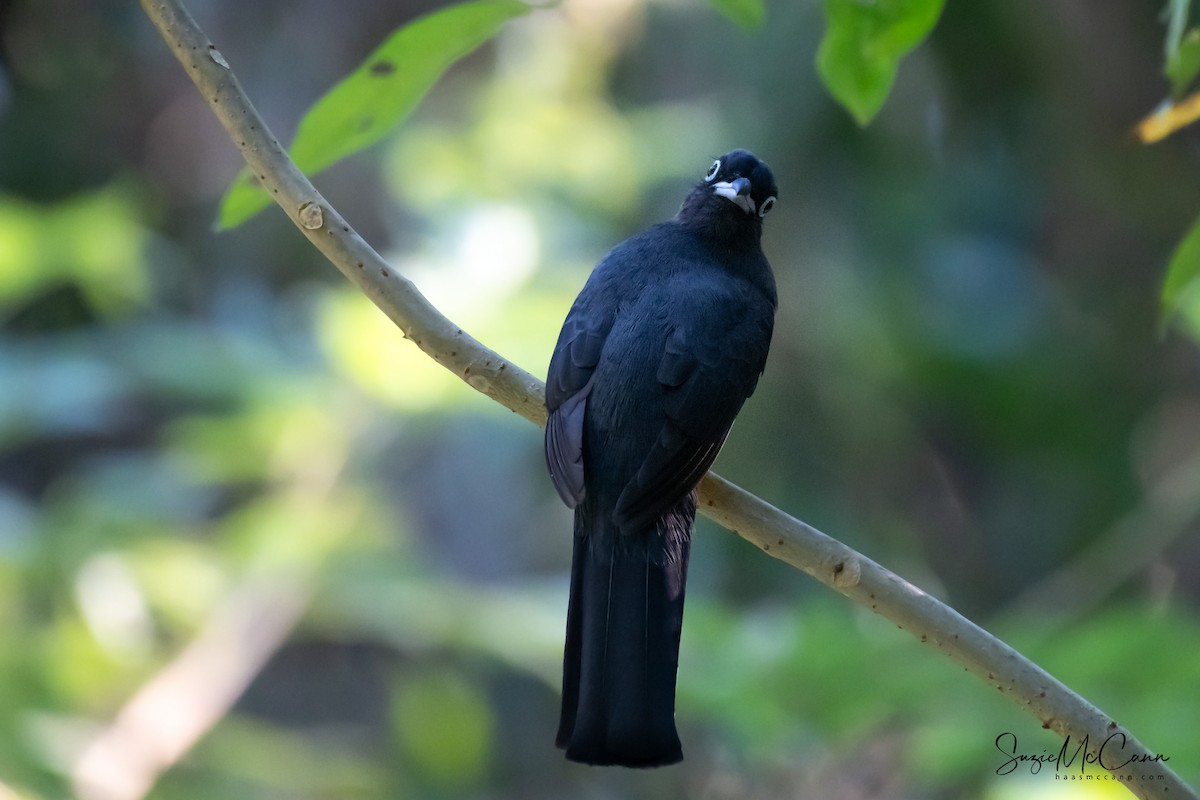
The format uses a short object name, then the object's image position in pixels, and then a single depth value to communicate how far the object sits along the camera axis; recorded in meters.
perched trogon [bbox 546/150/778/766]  5.17
